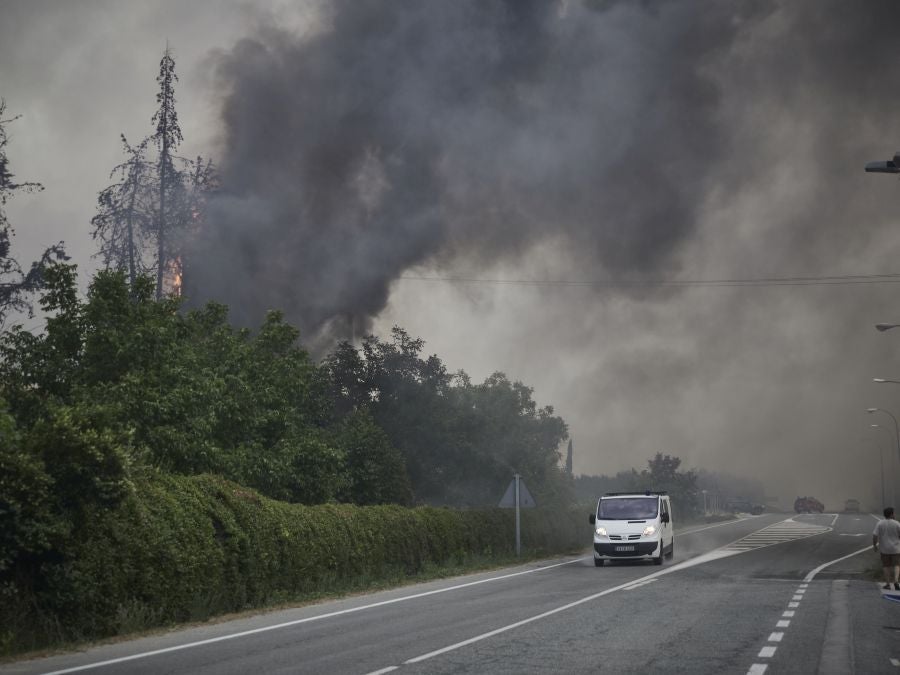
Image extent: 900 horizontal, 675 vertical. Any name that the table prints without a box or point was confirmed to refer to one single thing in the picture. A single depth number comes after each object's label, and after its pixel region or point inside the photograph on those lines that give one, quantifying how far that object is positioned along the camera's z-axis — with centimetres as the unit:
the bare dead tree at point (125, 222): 5288
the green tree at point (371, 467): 5153
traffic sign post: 3375
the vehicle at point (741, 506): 11980
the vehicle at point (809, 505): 11788
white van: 3030
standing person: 2120
